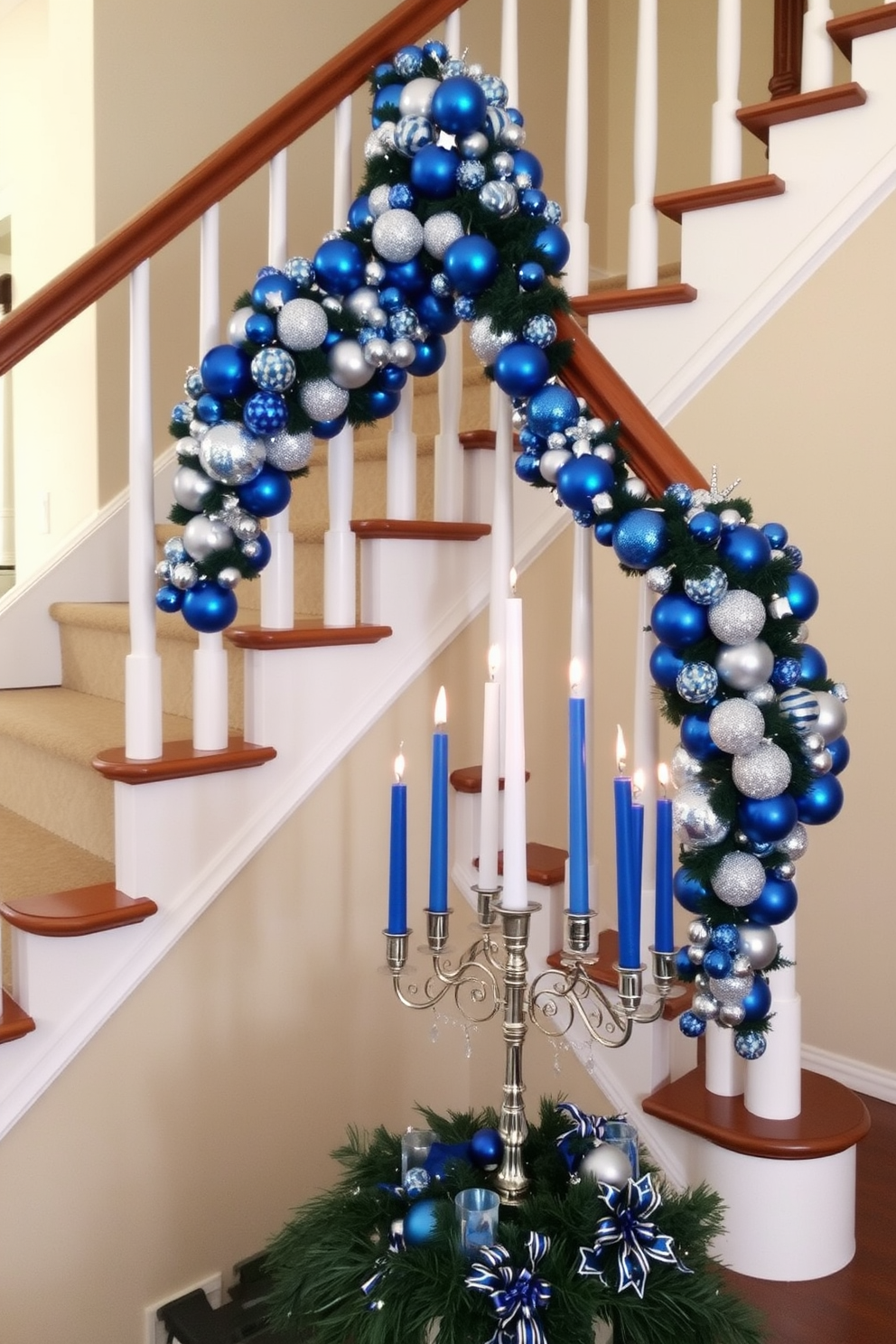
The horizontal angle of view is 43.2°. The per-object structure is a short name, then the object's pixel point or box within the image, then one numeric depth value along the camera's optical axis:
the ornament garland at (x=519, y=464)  1.16
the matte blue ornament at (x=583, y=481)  1.29
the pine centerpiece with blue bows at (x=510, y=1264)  1.04
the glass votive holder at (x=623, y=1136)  1.21
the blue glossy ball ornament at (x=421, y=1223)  1.12
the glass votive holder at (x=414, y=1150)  1.23
